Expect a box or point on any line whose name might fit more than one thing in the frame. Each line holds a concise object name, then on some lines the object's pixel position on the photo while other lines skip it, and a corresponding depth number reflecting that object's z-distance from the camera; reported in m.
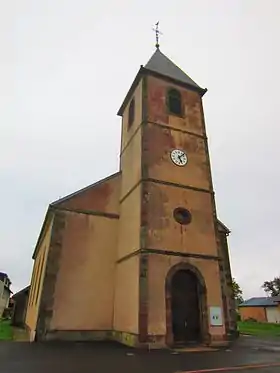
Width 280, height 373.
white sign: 13.07
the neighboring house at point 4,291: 43.39
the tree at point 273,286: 74.25
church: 12.77
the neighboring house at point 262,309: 49.42
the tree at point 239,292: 72.41
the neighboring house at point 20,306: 30.12
